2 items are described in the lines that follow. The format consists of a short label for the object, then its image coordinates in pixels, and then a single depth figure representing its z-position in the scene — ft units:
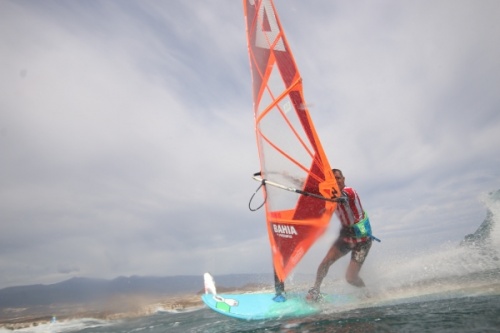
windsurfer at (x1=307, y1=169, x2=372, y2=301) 21.70
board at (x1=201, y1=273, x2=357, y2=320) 20.81
